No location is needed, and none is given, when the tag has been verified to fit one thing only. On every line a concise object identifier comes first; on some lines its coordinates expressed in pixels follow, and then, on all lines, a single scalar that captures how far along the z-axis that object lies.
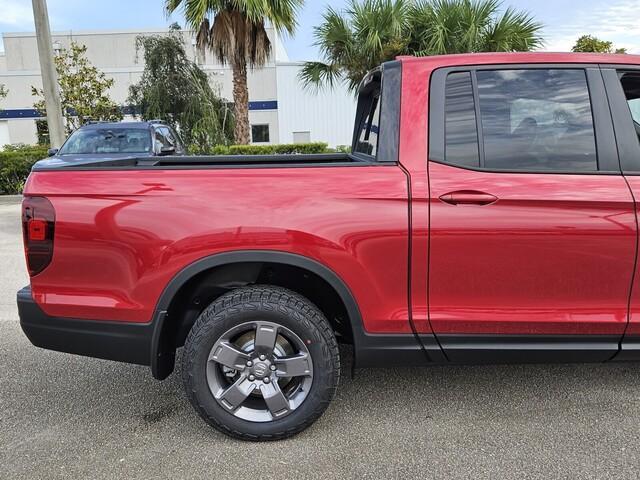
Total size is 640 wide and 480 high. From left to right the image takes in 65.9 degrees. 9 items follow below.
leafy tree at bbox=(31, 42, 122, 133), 17.31
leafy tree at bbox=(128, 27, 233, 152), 17.28
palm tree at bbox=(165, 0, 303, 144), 12.13
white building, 24.45
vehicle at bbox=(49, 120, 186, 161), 8.41
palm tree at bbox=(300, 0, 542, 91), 10.43
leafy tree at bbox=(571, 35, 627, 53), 18.27
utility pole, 9.18
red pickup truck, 2.29
